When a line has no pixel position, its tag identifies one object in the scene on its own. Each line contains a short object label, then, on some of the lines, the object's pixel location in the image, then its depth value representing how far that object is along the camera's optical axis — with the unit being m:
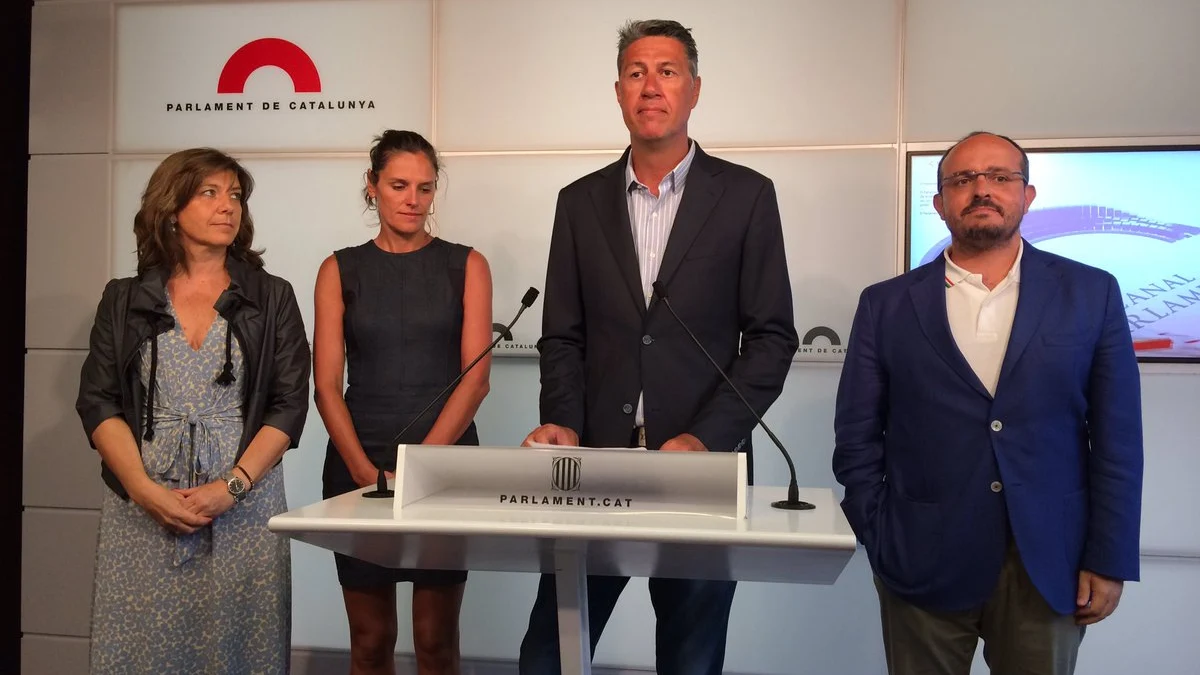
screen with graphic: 3.56
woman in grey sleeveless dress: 2.78
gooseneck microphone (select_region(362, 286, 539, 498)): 1.83
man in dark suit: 2.19
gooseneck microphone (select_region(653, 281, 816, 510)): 1.71
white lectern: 1.49
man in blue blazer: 2.21
